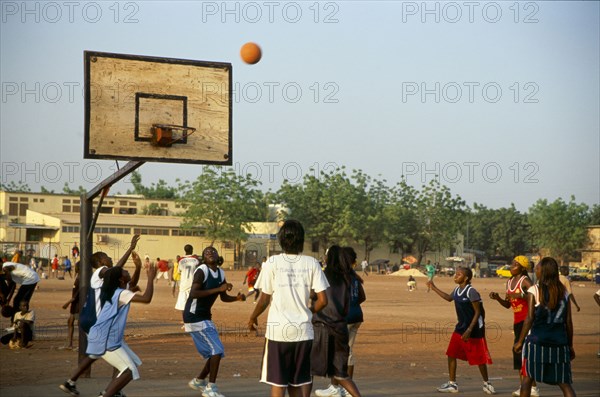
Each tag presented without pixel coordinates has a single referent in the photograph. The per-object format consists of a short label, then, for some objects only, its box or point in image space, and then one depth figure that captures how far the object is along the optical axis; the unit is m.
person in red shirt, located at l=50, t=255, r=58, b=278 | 51.36
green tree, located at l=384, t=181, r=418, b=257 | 90.88
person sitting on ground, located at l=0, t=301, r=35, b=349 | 14.75
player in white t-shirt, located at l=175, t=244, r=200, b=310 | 16.26
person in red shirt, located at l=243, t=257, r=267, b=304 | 26.73
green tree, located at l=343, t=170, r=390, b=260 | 87.44
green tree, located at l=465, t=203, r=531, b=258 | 136.25
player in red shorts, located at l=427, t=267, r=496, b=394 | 10.73
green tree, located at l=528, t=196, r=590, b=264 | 98.00
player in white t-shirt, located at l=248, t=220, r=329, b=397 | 7.24
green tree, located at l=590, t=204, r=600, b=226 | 122.69
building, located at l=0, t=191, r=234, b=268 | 72.56
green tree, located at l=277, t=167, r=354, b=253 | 88.12
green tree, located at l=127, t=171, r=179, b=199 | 127.44
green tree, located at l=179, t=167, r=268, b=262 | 81.31
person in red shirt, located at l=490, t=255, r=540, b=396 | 11.39
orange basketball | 11.98
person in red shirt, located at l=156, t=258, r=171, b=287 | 37.92
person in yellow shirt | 31.59
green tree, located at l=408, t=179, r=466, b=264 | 94.12
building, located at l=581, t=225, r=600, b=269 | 92.62
